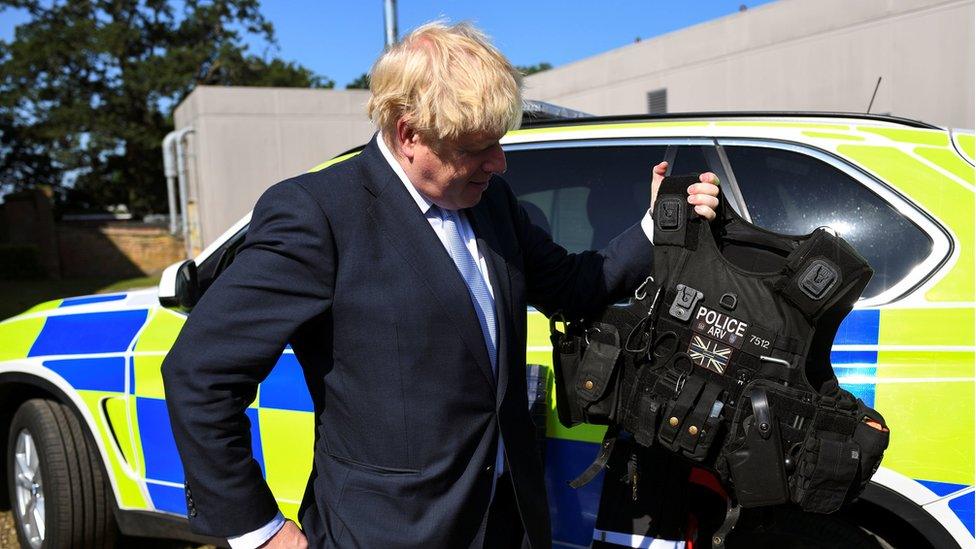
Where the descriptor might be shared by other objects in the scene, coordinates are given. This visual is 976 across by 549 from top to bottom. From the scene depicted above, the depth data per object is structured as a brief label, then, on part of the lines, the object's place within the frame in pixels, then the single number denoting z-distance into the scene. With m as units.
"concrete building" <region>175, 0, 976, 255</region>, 9.81
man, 1.37
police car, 1.91
